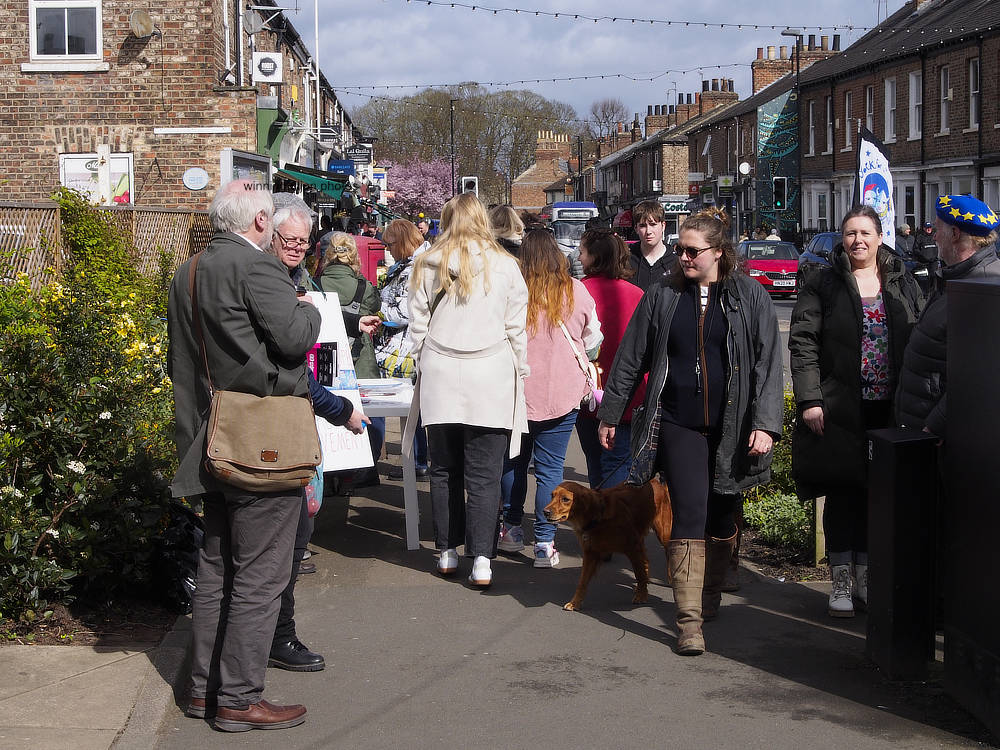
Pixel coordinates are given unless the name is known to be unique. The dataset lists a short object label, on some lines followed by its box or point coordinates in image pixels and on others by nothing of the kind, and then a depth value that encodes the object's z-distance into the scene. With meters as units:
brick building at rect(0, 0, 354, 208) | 19.66
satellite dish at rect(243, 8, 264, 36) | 23.51
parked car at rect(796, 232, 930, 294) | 22.56
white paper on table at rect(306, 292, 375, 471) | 6.32
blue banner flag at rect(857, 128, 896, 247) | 12.11
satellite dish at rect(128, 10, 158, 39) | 19.12
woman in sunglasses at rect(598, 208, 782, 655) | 5.23
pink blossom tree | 86.12
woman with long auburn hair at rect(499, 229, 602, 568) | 6.77
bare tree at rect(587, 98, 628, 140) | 110.75
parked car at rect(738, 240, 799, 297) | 32.31
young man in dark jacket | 7.80
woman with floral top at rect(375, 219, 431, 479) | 8.45
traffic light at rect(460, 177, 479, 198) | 26.72
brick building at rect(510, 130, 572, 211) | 116.25
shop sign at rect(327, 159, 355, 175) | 39.13
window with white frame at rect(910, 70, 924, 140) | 38.00
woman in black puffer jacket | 5.55
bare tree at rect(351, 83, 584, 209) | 87.12
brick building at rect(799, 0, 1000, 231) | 33.75
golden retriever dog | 5.84
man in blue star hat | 5.00
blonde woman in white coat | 6.09
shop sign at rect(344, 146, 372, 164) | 45.53
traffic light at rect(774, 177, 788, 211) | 40.38
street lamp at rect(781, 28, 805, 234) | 45.97
